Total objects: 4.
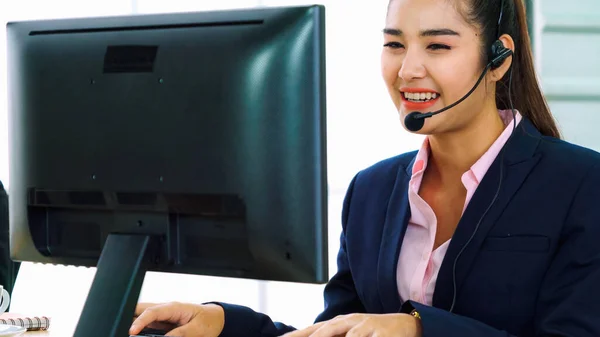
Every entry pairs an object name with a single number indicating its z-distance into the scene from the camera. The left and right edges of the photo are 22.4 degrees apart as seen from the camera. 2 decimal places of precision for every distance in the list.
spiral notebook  2.40
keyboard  2.14
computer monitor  1.91
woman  2.15
